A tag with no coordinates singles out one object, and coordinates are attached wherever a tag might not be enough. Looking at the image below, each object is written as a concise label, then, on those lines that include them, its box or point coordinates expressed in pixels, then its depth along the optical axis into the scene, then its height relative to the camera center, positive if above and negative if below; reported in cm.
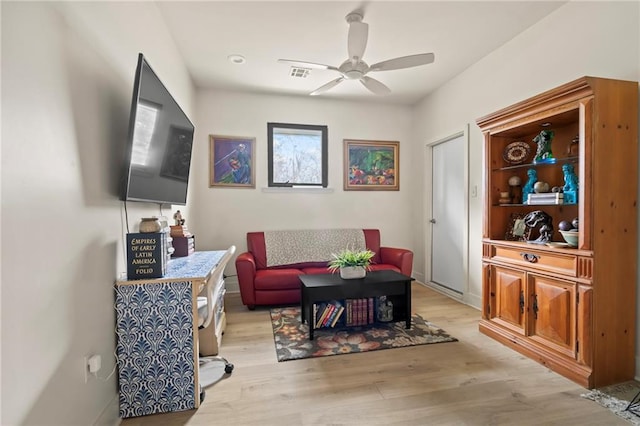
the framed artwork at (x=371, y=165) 446 +68
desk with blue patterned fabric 161 -73
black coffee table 255 -71
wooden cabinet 186 -29
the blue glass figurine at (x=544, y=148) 235 +50
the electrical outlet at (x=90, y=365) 134 -71
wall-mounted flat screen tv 158 +43
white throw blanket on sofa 383 -46
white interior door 372 -6
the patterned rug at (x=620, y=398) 161 -111
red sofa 335 -75
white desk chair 194 -110
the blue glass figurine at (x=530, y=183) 249 +23
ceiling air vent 342 +162
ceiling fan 233 +129
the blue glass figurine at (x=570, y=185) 212 +18
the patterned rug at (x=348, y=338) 239 -113
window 424 +81
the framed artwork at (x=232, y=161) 403 +67
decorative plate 261 +52
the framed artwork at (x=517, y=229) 256 -18
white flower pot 274 -58
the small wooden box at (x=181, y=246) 246 -30
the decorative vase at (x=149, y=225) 173 -9
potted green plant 275 -52
